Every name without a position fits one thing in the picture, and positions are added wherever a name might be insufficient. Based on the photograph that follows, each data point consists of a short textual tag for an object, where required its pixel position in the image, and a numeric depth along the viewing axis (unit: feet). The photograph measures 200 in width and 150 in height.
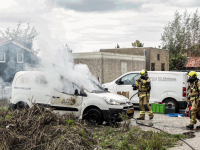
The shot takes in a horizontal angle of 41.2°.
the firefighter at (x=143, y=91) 32.78
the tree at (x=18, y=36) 83.28
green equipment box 39.34
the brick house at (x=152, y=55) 107.04
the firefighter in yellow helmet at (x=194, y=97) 27.73
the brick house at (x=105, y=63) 65.16
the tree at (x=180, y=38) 84.38
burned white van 27.78
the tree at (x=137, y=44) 180.06
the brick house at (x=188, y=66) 125.57
